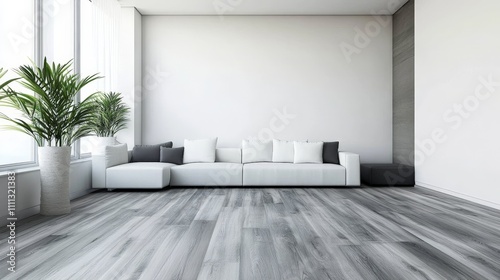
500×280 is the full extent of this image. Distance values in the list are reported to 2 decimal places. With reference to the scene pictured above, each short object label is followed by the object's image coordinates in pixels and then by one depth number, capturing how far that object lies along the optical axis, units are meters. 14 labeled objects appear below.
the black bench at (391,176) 5.12
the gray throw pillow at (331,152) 5.41
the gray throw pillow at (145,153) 5.32
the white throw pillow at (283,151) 5.51
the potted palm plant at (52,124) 3.04
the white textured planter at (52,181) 3.19
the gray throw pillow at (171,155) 5.33
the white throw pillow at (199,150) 5.44
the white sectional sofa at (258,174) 5.00
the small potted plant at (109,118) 5.17
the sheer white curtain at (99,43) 4.89
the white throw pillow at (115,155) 4.66
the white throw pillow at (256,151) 5.60
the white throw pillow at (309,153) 5.36
